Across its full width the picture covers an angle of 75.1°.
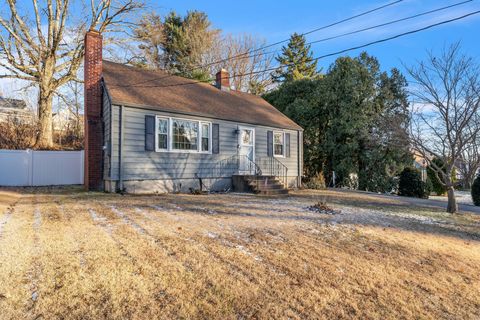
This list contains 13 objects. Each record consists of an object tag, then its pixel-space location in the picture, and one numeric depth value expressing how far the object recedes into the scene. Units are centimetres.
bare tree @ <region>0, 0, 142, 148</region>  1661
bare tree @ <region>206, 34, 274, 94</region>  2828
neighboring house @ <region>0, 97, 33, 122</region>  1842
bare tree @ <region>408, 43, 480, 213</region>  903
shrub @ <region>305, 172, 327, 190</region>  1550
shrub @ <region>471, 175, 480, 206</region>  1337
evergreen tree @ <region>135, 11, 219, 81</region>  2617
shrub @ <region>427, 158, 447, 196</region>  2023
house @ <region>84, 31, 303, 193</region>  1036
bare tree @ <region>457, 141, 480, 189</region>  930
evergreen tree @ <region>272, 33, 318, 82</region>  3112
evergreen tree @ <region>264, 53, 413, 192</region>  1733
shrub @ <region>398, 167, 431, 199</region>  1565
